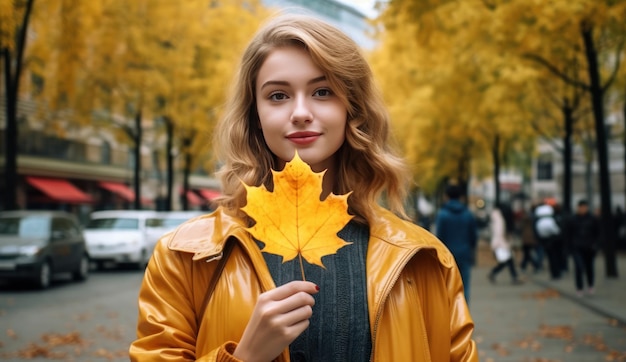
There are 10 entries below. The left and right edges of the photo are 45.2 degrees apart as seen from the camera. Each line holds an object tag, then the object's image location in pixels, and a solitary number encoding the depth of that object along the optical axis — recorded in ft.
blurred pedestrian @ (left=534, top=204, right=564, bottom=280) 59.36
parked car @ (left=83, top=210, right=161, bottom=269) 69.82
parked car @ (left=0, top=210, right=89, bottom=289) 50.31
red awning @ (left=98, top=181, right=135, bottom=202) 138.00
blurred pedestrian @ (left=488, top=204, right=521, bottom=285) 54.49
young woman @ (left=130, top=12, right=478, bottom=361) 6.13
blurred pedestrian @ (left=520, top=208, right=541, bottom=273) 65.77
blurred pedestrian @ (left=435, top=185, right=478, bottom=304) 34.68
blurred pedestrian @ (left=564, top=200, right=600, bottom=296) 46.52
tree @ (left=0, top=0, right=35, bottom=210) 55.57
